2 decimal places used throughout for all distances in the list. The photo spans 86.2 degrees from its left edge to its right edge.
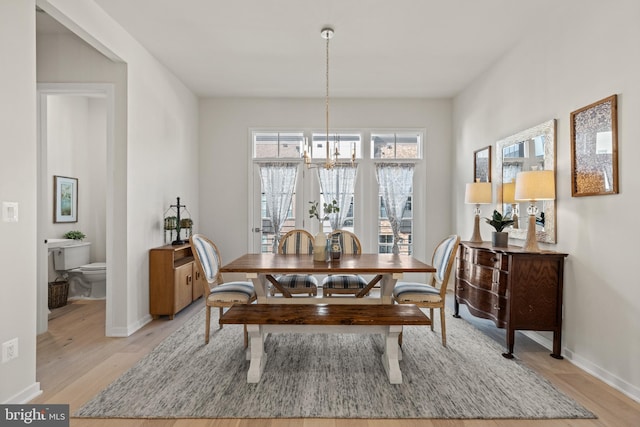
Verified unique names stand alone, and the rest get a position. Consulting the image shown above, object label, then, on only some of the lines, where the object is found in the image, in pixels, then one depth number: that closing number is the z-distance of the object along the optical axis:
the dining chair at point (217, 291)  3.14
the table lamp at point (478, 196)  3.89
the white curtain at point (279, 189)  5.32
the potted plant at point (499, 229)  3.30
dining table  2.80
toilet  4.43
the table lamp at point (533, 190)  2.88
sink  4.40
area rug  2.09
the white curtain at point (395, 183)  5.33
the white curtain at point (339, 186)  5.32
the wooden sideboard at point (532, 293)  2.82
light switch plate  2.05
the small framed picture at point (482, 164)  4.17
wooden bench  2.41
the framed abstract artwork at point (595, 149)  2.42
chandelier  3.24
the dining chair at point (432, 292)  3.10
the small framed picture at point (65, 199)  4.70
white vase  3.20
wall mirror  3.06
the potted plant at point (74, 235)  4.78
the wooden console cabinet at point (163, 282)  3.78
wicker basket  4.20
